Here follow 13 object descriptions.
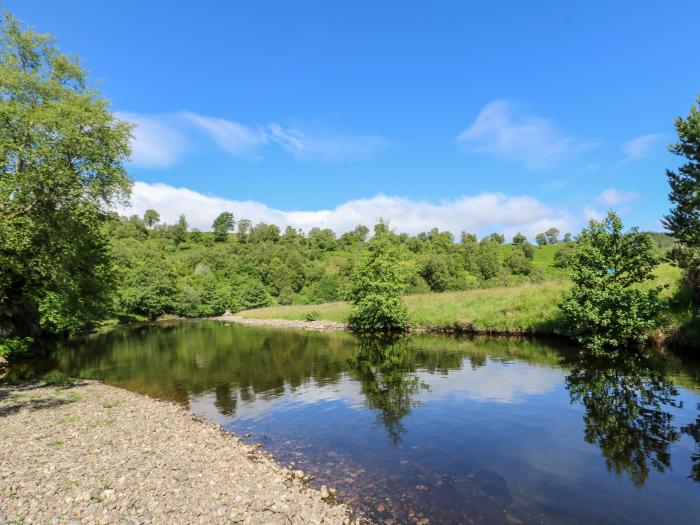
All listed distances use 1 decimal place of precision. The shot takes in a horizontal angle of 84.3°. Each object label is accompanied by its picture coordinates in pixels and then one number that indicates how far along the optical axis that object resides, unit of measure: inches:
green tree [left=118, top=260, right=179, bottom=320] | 4375.0
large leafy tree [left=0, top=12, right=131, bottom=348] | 876.0
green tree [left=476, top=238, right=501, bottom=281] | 5118.1
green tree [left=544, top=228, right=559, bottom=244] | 7145.7
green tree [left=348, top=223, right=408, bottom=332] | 2090.3
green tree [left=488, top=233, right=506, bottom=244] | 7355.3
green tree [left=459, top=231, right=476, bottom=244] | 6931.1
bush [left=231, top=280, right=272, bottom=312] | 5024.6
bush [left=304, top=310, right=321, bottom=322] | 2953.5
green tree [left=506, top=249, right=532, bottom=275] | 5152.6
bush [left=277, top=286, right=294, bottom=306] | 5255.9
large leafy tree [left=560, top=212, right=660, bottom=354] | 1116.5
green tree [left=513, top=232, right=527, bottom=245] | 6714.6
